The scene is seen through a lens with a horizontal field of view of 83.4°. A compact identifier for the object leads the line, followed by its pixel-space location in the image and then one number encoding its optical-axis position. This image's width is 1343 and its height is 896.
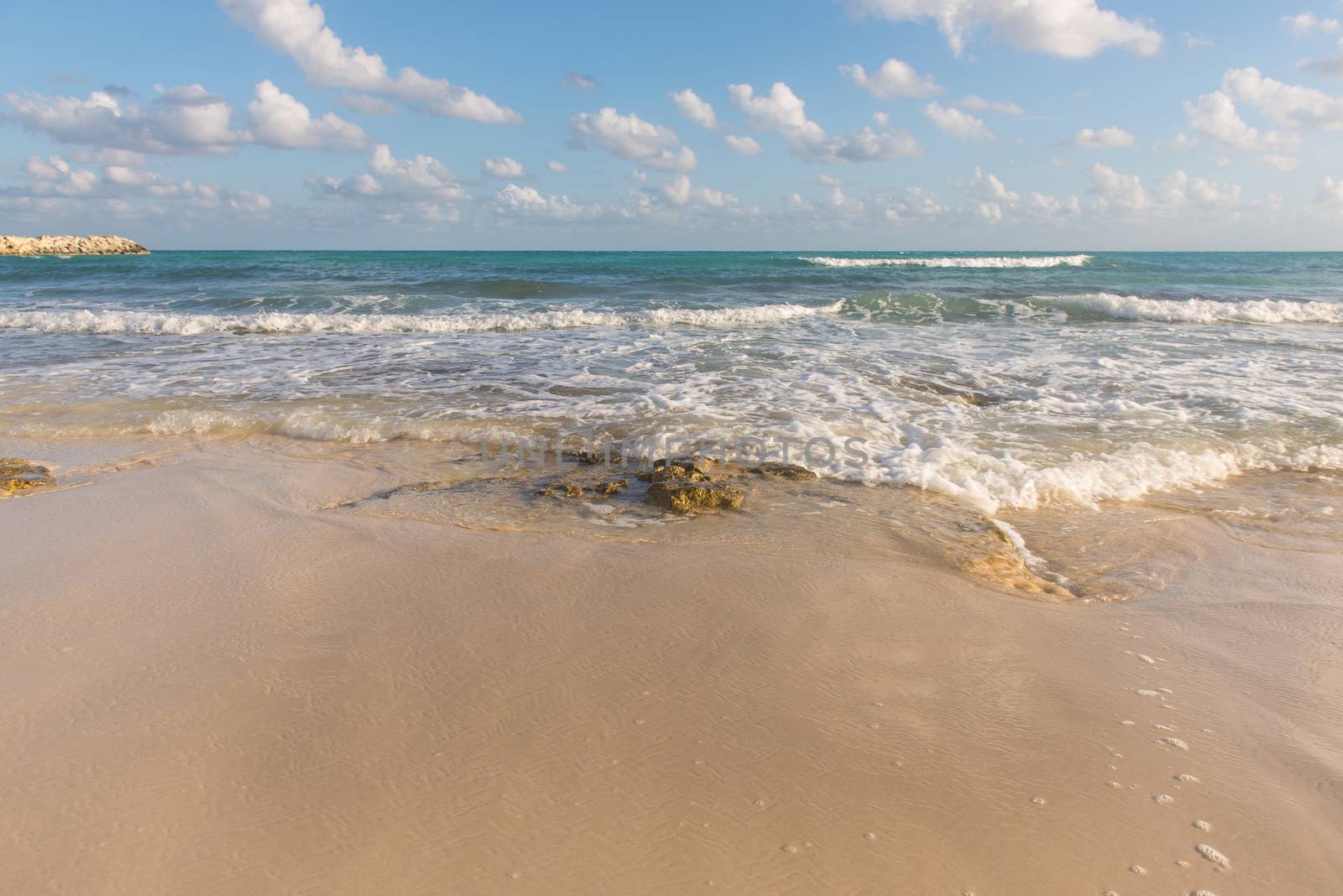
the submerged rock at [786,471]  4.80
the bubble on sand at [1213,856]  1.81
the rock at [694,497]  4.18
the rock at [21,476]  4.47
